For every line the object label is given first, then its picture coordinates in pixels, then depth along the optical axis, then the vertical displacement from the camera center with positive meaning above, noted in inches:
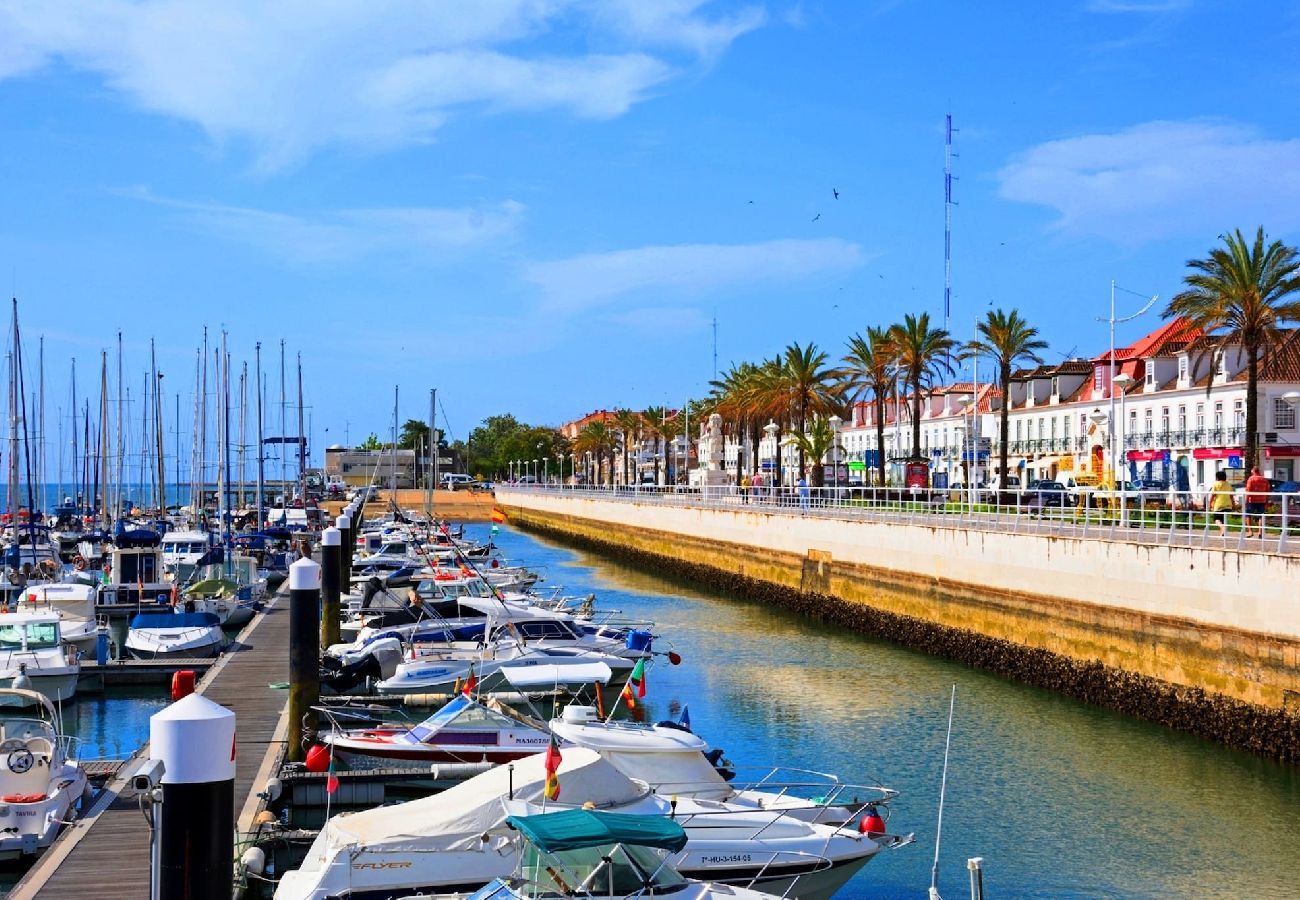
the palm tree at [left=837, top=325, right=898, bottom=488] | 2903.5 +200.4
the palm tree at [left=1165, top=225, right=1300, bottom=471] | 1673.2 +194.5
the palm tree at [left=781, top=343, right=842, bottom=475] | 3122.3 +169.7
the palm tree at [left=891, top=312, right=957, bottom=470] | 2785.4 +220.8
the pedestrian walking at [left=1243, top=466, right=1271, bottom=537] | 1339.8 -37.7
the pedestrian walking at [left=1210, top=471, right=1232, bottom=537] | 1327.4 -40.8
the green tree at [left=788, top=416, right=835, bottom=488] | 3233.3 +40.5
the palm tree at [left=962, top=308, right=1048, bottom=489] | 2532.0 +211.9
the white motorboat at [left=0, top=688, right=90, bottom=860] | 730.8 -170.7
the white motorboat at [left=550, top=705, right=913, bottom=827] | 762.8 -173.2
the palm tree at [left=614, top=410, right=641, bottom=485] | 5693.9 +149.4
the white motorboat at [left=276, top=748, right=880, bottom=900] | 624.7 -173.7
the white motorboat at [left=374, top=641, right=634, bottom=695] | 1230.3 -176.1
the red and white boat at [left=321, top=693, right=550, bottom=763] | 930.7 -179.2
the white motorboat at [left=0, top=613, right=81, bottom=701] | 1228.5 -163.1
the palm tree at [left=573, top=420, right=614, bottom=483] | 6299.2 +108.6
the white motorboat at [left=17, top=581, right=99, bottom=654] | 1465.3 -144.5
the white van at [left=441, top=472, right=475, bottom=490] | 7115.2 -80.4
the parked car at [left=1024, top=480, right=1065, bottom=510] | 2042.3 -58.1
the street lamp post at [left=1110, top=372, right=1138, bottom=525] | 2798.2 +159.2
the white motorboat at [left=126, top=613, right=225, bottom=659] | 1469.0 -173.7
